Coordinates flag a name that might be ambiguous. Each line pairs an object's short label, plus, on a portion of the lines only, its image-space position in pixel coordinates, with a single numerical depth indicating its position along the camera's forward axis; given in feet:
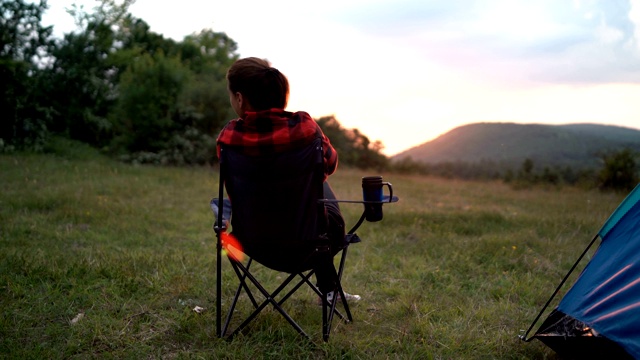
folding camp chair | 8.22
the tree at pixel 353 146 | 67.41
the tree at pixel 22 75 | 44.55
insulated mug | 8.79
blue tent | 8.11
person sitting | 8.17
